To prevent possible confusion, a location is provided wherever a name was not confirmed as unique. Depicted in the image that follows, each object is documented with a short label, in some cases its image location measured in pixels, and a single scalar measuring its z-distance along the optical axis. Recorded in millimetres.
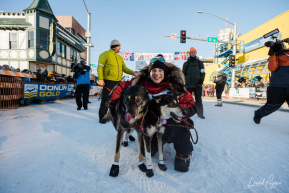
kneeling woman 1653
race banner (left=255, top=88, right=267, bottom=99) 10789
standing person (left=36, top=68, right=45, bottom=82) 7840
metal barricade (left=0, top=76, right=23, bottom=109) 5582
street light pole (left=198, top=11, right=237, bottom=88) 14270
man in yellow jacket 3488
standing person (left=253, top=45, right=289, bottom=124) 2758
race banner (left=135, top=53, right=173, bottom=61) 27391
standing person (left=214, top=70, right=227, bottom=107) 6648
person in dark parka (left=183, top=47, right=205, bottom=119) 4367
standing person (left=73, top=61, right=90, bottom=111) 5223
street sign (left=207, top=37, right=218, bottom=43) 13492
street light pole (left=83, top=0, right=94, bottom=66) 13857
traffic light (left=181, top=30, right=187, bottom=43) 14206
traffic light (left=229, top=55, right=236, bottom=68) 13773
